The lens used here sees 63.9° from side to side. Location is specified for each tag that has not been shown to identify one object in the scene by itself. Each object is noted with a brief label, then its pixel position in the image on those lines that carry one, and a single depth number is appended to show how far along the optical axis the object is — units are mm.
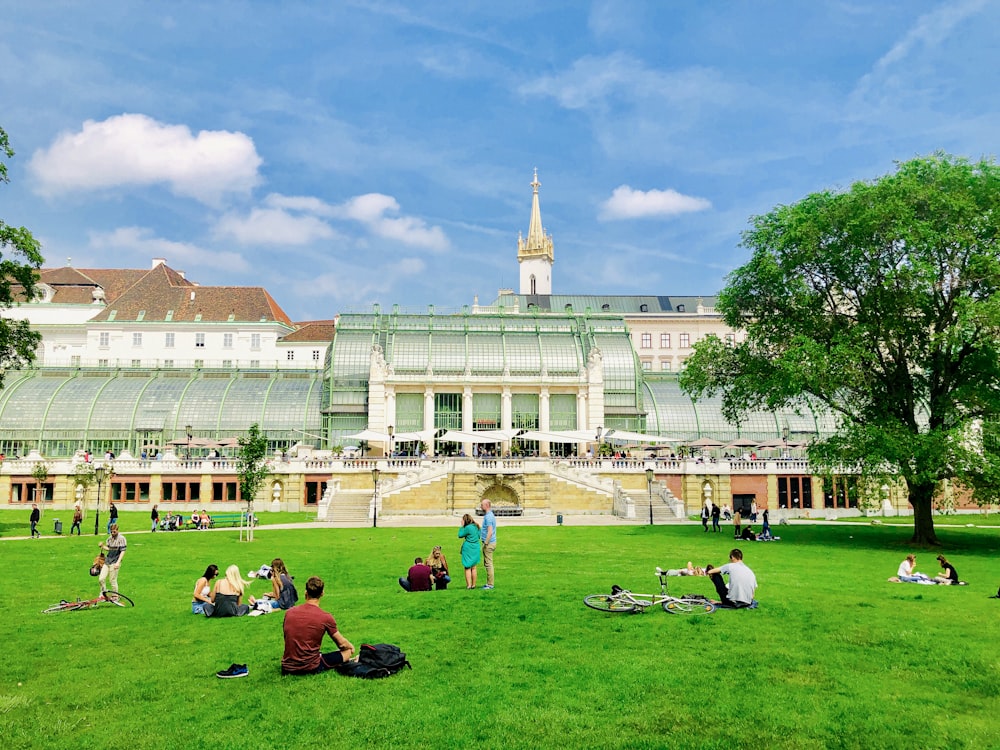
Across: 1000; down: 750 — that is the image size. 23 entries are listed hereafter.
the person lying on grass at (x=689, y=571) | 21375
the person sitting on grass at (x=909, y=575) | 23730
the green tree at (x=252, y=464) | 43594
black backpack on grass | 13023
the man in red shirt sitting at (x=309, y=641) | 13211
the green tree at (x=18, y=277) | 37125
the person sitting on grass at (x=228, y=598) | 18734
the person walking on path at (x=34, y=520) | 40094
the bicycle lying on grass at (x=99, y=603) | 19359
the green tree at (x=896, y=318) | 33469
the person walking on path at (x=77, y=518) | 42791
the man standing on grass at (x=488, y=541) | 21031
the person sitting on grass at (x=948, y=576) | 23500
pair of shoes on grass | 13203
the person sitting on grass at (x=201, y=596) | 19000
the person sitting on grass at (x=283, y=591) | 20109
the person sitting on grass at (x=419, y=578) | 21031
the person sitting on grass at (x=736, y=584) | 18266
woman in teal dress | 21094
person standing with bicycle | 20844
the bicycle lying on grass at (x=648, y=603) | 17875
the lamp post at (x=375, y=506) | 47438
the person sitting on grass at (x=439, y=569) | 21547
